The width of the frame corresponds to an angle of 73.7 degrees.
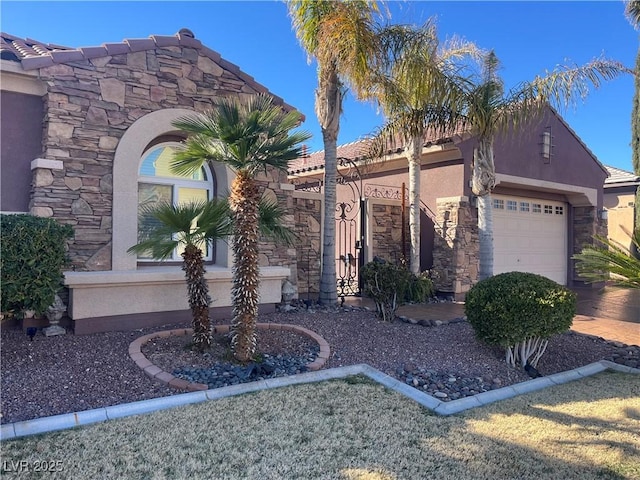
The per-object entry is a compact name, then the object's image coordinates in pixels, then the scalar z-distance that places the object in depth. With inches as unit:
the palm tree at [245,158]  233.5
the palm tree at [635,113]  636.1
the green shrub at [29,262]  218.1
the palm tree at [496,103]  361.4
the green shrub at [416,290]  358.8
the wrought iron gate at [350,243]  499.2
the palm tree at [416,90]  377.4
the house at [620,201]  865.5
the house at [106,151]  284.4
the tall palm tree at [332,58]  346.3
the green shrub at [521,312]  248.7
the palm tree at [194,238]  240.5
